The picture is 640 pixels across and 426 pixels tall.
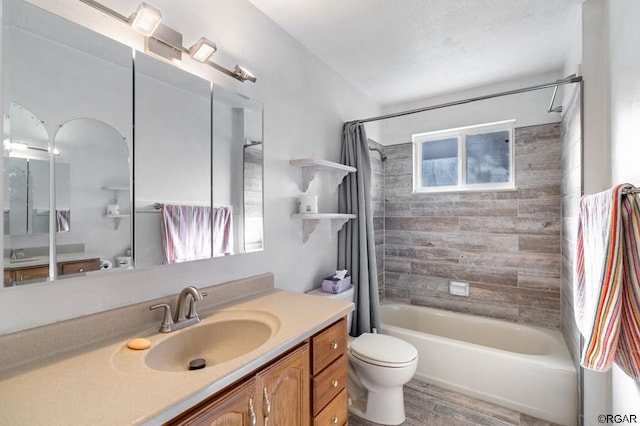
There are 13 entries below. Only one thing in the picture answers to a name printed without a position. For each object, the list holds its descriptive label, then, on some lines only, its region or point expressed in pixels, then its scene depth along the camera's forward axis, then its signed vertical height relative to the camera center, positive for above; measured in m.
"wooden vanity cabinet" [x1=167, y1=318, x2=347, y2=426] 0.85 -0.63
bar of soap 1.00 -0.45
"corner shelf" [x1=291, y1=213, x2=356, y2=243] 2.00 -0.06
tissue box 2.16 -0.54
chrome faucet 1.16 -0.42
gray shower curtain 2.40 -0.18
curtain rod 1.74 +0.80
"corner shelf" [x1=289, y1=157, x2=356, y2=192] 1.97 +0.33
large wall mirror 0.93 +0.22
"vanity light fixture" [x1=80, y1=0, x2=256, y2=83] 1.09 +0.73
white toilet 1.83 -1.03
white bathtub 1.92 -1.12
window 2.79 +0.54
